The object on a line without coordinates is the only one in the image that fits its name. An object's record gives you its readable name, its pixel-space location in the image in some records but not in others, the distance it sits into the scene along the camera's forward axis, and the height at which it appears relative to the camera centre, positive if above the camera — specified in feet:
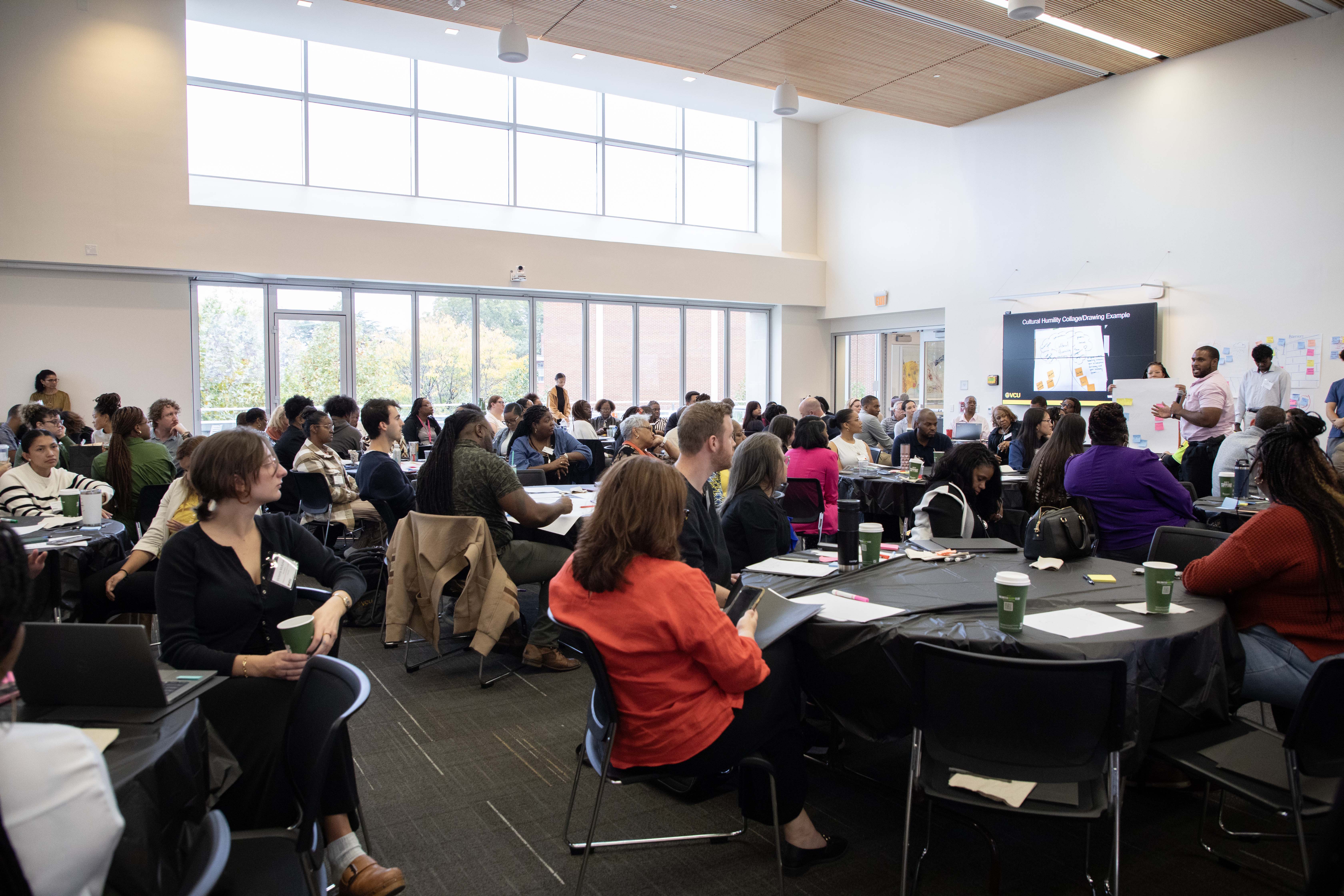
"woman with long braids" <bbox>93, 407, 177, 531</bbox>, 16.07 -1.13
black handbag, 9.80 -1.54
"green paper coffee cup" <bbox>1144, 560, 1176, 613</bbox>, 7.78 -1.69
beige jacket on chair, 12.95 -2.70
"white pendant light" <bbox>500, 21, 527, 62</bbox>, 25.39 +11.23
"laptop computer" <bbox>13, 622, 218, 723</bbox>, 5.40 -1.77
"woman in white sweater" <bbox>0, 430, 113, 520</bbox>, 13.74 -1.31
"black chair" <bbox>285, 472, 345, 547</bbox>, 17.95 -1.92
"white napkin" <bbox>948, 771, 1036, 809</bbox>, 6.49 -3.07
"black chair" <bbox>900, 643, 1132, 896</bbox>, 6.14 -2.50
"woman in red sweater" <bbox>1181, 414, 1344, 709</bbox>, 7.84 -1.57
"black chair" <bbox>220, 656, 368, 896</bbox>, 5.30 -2.62
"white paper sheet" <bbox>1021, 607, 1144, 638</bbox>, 7.43 -2.01
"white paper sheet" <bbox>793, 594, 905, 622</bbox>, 7.94 -2.02
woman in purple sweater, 12.71 -1.32
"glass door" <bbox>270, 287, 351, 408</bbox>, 35.68 +2.74
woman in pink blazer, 17.30 -1.23
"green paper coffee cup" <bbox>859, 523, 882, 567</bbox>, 10.07 -1.70
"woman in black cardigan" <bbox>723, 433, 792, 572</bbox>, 11.66 -1.43
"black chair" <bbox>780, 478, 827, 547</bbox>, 16.80 -1.94
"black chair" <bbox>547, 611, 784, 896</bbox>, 6.76 -2.92
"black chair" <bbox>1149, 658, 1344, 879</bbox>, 6.19 -2.77
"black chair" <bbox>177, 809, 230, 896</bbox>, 4.51 -2.60
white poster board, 27.76 -0.40
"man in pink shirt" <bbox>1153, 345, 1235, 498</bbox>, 24.66 -0.32
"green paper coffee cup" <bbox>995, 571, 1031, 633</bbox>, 7.27 -1.71
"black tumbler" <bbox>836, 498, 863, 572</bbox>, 9.88 -1.57
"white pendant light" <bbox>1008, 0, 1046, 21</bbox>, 22.04 +10.67
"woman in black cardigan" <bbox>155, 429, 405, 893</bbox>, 6.62 -1.98
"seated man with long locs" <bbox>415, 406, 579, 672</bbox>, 13.62 -1.54
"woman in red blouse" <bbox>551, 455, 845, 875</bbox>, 6.70 -1.84
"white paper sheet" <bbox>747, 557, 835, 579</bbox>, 9.75 -1.96
